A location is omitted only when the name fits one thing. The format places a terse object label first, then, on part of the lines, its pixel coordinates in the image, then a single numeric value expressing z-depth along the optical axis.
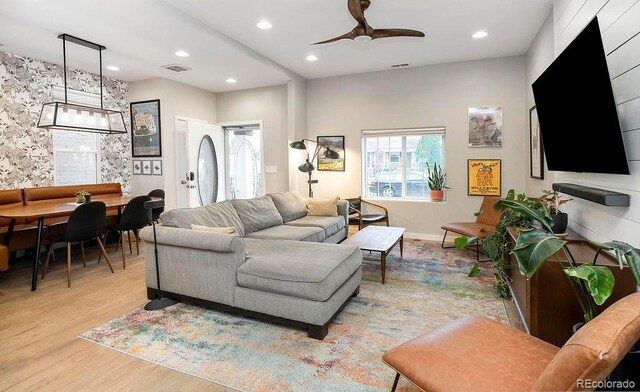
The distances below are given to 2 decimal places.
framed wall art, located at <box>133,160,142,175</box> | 5.84
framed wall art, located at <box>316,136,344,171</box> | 6.03
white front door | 5.83
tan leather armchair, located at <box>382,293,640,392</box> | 0.89
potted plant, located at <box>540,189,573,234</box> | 2.41
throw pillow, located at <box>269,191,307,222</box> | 4.77
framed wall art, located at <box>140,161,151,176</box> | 5.73
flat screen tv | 1.81
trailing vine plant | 2.95
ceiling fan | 2.85
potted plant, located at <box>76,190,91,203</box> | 4.27
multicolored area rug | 1.94
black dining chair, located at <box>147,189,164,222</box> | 5.35
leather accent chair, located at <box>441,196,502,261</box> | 4.29
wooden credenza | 1.92
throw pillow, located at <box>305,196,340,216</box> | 5.08
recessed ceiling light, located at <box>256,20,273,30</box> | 3.73
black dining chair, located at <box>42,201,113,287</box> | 3.54
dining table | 3.35
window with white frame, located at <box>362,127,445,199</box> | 5.55
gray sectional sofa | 2.37
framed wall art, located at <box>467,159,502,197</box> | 5.08
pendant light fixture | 4.00
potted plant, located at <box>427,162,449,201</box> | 5.42
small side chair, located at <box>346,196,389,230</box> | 5.50
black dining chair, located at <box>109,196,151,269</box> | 4.25
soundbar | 1.81
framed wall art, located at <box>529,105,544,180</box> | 3.98
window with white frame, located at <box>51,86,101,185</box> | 4.96
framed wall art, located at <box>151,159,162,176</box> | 5.62
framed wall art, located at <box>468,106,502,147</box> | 5.02
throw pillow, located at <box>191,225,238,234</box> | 2.87
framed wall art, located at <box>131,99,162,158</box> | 5.59
